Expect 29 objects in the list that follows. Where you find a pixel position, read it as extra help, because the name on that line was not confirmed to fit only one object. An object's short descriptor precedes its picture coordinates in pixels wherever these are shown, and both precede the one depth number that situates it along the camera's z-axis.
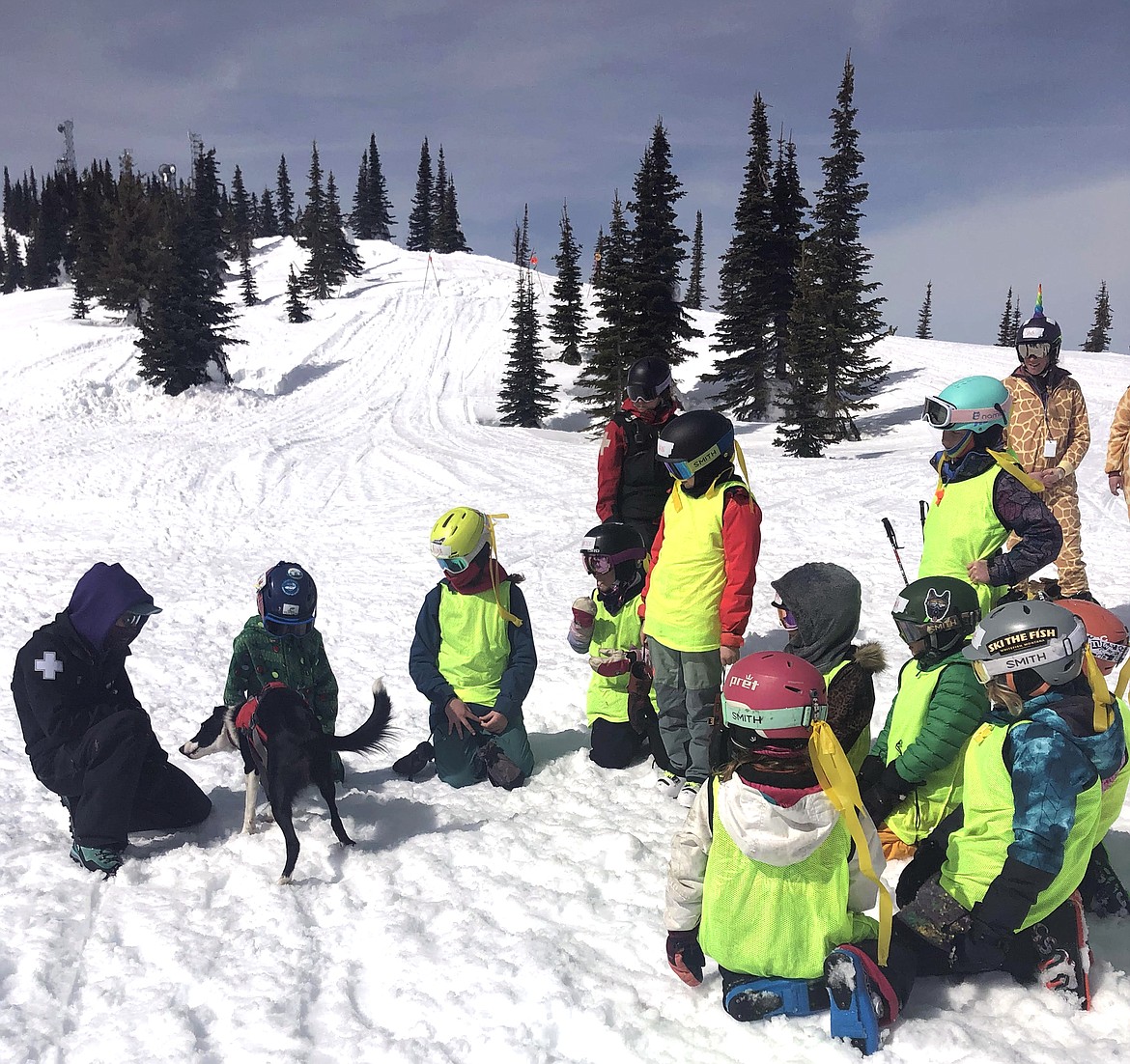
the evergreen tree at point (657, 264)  23.16
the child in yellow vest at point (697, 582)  3.87
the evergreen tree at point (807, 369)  19.86
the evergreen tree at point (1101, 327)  49.97
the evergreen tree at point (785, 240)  25.41
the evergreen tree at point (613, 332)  23.45
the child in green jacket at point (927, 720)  3.07
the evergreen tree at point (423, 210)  77.19
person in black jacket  3.49
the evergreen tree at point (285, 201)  86.56
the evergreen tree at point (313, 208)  54.49
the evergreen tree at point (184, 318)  22.88
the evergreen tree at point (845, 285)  21.36
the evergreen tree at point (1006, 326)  59.32
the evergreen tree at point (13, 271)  65.00
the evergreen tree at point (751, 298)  25.56
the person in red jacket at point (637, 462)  5.17
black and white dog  3.48
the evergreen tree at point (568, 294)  33.72
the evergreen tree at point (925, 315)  67.62
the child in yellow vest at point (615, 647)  4.66
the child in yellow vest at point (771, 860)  2.39
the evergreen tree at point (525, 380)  27.58
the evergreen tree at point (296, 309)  39.97
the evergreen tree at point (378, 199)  77.81
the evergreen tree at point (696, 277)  67.81
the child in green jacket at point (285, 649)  3.93
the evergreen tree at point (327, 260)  50.47
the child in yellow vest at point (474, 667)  4.56
